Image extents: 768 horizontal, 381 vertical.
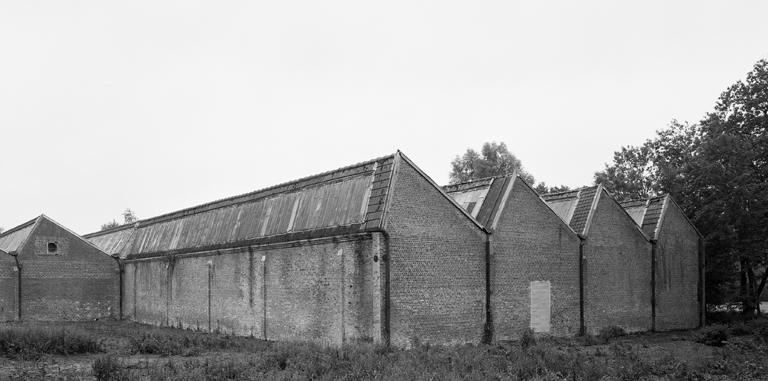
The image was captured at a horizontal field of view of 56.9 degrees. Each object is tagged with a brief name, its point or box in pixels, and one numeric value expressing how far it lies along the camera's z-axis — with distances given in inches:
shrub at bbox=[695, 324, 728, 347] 1020.7
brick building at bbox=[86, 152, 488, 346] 903.7
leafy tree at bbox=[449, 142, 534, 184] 2586.1
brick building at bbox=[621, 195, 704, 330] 1326.3
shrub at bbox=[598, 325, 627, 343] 1149.7
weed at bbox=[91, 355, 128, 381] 624.5
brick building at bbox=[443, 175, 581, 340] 1035.3
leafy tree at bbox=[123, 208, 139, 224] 4357.8
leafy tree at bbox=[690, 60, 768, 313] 1362.0
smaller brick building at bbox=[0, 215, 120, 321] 1593.3
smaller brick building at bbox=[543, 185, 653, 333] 1190.3
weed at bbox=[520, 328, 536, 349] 943.7
